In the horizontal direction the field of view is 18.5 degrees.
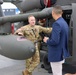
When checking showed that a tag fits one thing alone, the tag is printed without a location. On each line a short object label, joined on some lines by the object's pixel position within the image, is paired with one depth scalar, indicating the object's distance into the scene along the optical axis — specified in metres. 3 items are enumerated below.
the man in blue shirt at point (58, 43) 3.86
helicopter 5.52
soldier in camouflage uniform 5.30
